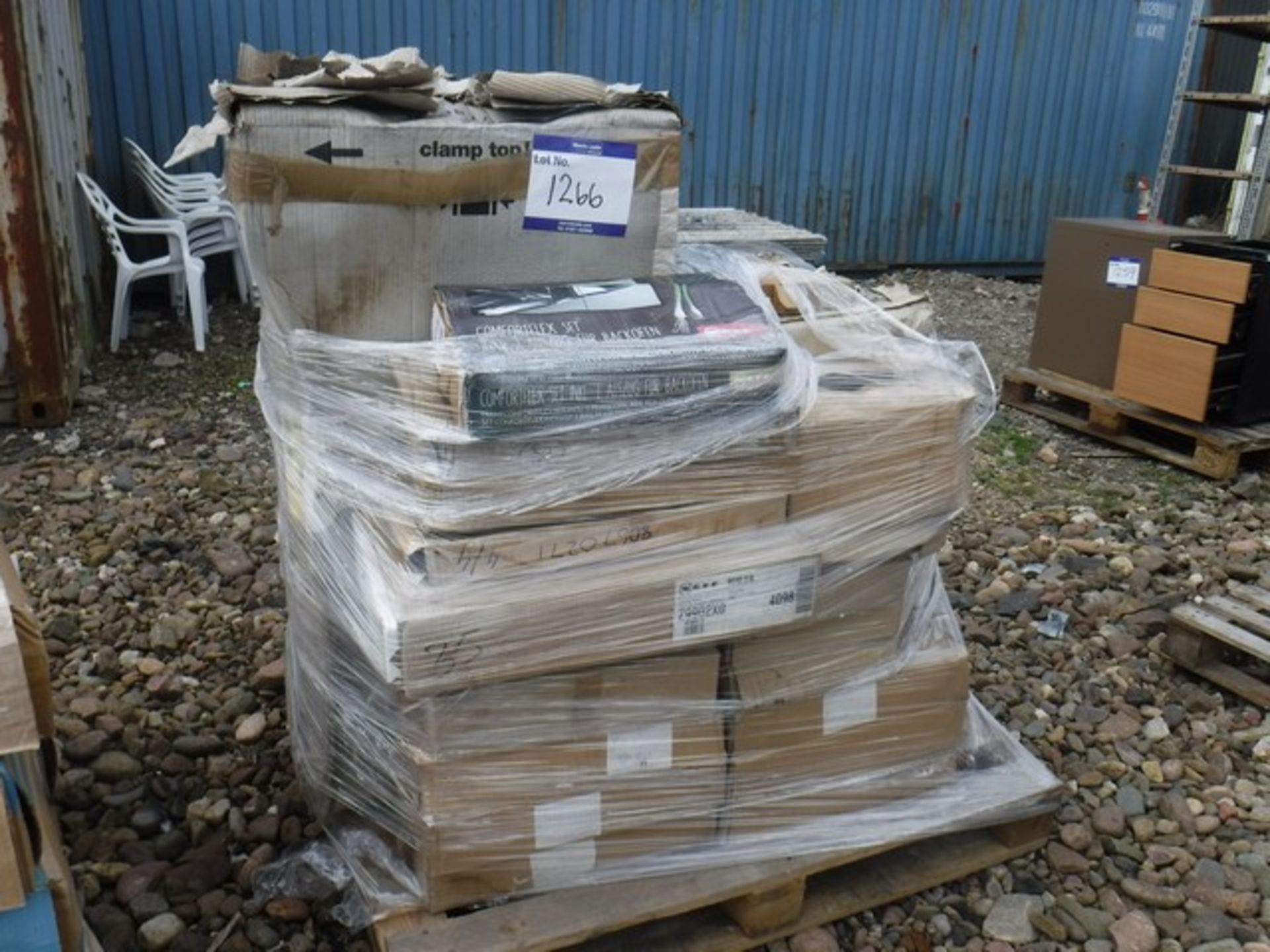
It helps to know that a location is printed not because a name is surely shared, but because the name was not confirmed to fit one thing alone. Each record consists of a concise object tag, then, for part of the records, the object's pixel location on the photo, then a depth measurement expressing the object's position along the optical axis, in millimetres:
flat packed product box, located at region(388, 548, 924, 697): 1792
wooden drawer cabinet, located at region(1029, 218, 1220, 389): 4965
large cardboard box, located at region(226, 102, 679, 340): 1919
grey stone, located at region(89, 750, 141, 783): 2566
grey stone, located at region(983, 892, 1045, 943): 2246
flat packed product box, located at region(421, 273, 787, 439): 1757
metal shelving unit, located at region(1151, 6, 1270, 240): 7391
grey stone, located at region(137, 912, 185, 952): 2115
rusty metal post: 4160
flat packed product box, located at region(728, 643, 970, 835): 2160
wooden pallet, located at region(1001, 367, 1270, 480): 4629
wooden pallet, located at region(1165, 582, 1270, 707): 3086
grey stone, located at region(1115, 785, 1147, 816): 2635
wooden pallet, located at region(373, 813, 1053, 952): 1972
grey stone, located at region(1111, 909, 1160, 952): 2230
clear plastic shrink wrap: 1810
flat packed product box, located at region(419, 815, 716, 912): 2016
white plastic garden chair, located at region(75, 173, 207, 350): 5574
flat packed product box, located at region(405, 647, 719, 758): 1909
